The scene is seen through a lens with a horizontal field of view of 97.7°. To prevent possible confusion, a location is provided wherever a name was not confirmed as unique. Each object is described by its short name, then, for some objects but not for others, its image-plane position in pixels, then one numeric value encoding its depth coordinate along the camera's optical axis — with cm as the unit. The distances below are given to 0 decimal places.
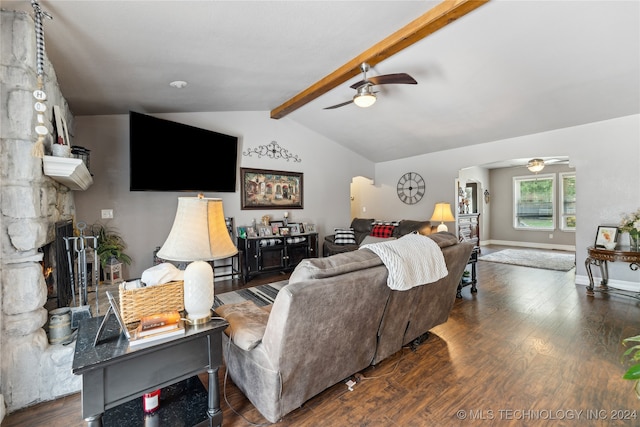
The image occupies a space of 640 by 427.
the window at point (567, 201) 743
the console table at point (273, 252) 472
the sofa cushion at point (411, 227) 558
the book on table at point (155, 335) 129
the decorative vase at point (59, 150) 198
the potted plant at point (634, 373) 103
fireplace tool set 202
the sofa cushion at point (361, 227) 634
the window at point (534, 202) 780
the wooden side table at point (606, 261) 364
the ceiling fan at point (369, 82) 289
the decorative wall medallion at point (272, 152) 524
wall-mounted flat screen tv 367
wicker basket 141
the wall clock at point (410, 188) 660
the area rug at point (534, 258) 561
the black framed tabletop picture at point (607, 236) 396
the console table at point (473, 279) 398
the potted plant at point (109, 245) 360
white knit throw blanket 179
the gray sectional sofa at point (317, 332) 146
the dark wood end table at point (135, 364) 118
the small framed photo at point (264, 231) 498
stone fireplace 172
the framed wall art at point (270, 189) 515
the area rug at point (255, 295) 378
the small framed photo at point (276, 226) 517
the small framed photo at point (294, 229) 534
